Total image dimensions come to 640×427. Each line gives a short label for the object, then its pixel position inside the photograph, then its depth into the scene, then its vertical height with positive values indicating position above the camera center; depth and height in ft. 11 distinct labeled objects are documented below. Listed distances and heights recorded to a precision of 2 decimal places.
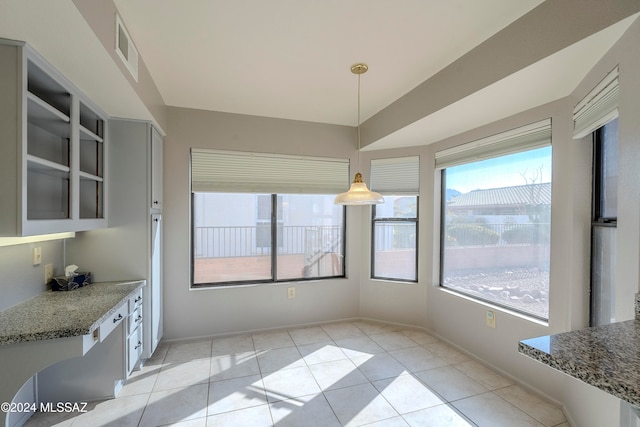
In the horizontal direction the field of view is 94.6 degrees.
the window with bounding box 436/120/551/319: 7.91 -0.12
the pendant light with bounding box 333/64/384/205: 7.43 +0.46
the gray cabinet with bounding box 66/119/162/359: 8.34 -0.37
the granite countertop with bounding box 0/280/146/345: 5.07 -2.05
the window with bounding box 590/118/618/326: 6.01 -0.18
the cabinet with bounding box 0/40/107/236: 4.87 +1.26
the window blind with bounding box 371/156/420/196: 11.93 +1.58
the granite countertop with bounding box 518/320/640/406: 2.65 -1.48
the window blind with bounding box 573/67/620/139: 5.17 +2.12
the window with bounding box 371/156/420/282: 12.07 -0.27
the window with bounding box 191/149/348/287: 11.21 -0.26
